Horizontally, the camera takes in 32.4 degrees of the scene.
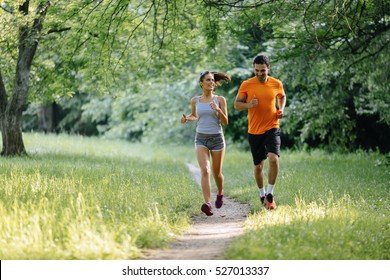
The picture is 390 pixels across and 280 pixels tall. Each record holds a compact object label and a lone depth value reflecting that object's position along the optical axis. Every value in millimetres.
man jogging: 11000
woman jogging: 10891
